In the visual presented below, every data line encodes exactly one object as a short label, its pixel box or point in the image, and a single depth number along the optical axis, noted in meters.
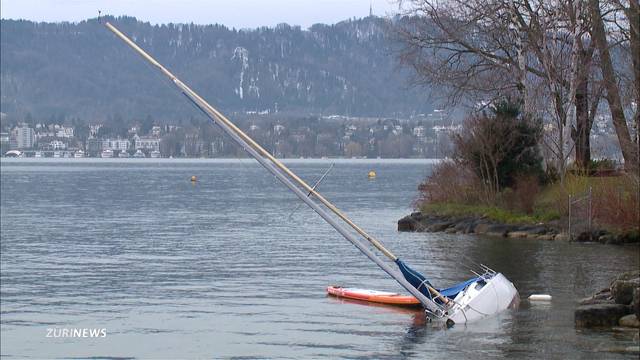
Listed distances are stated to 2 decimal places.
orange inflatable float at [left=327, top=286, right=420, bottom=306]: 31.06
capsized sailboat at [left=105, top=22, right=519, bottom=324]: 26.28
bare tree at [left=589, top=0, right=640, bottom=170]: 44.41
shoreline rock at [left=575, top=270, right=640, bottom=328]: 25.47
